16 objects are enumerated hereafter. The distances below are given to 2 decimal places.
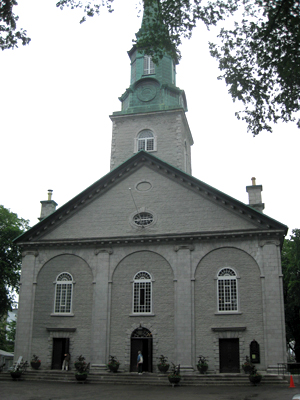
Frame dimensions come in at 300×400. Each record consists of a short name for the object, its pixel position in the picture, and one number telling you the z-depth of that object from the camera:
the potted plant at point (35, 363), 26.47
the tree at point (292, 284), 38.94
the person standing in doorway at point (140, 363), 24.86
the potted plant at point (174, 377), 22.38
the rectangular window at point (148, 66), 35.88
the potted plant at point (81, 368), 23.66
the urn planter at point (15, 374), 24.67
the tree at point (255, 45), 12.60
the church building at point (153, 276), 24.98
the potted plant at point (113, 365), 25.19
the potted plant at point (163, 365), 24.53
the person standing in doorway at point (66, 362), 26.14
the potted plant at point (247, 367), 23.36
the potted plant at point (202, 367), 24.23
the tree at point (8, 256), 38.97
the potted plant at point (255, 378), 21.94
